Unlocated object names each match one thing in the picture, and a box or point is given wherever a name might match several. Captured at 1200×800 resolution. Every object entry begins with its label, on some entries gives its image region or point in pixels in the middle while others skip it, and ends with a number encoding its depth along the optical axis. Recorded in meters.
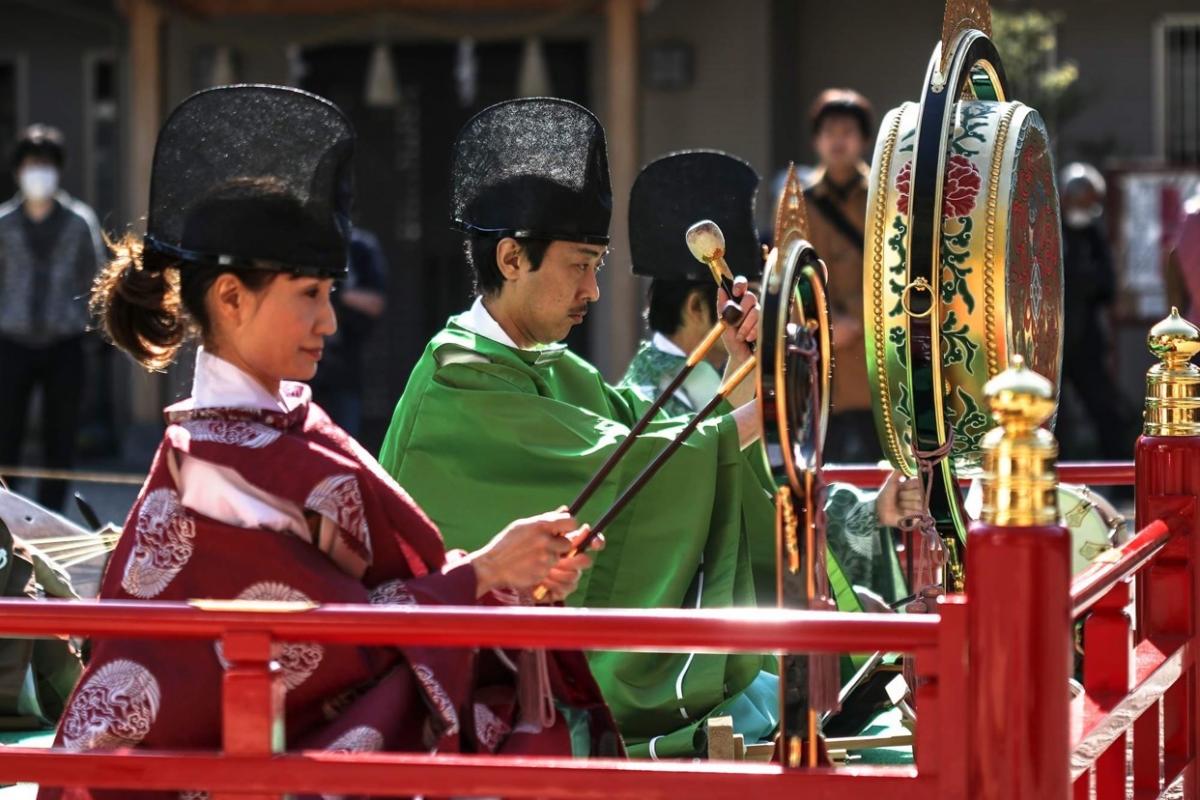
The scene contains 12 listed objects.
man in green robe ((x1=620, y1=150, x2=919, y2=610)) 10.22
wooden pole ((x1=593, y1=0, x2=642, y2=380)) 23.12
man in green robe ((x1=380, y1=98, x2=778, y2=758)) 8.23
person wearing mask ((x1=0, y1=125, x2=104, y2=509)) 17.94
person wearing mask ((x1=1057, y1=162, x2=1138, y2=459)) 19.03
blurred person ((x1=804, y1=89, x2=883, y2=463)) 14.87
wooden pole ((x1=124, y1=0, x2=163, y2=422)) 24.12
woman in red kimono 5.83
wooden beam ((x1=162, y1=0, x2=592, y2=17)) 23.91
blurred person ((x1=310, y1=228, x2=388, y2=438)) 18.08
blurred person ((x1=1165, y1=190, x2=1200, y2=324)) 13.05
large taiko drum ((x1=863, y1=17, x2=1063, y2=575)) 7.15
